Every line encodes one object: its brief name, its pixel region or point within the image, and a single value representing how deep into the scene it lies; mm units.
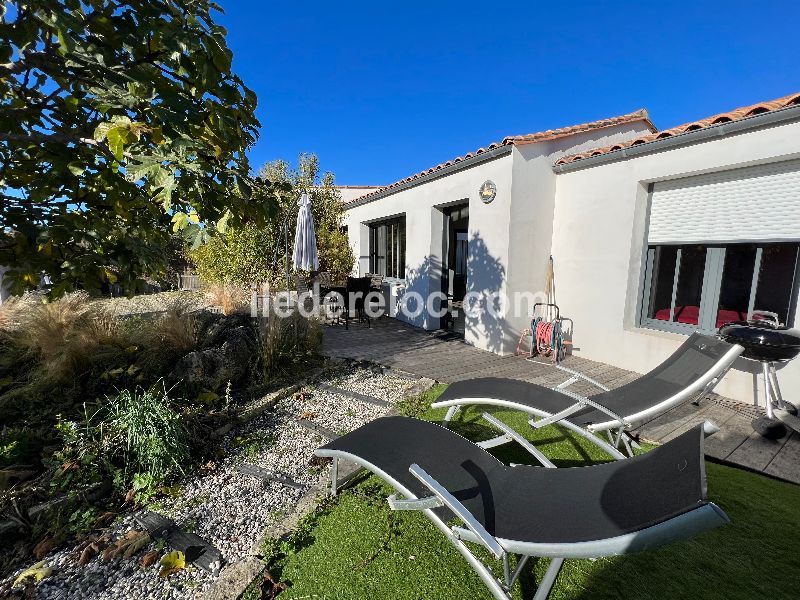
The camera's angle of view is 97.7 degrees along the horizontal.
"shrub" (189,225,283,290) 9734
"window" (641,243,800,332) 4410
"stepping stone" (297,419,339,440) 3587
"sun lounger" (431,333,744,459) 2893
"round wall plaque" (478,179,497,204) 6500
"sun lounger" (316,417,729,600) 1389
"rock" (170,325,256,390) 4332
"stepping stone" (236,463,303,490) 2885
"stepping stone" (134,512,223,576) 2127
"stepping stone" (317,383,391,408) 4391
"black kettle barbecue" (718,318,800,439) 3408
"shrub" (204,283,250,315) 7351
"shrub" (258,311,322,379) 5125
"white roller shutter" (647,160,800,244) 4117
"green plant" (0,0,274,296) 1818
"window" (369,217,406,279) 10492
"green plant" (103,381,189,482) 2922
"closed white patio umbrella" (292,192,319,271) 8531
